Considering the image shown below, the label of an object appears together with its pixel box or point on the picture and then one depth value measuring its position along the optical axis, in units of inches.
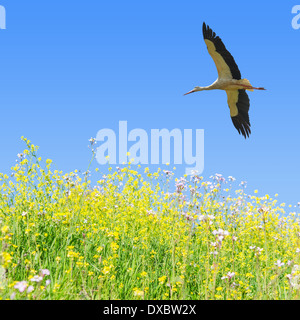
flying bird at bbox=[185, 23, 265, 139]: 350.8
